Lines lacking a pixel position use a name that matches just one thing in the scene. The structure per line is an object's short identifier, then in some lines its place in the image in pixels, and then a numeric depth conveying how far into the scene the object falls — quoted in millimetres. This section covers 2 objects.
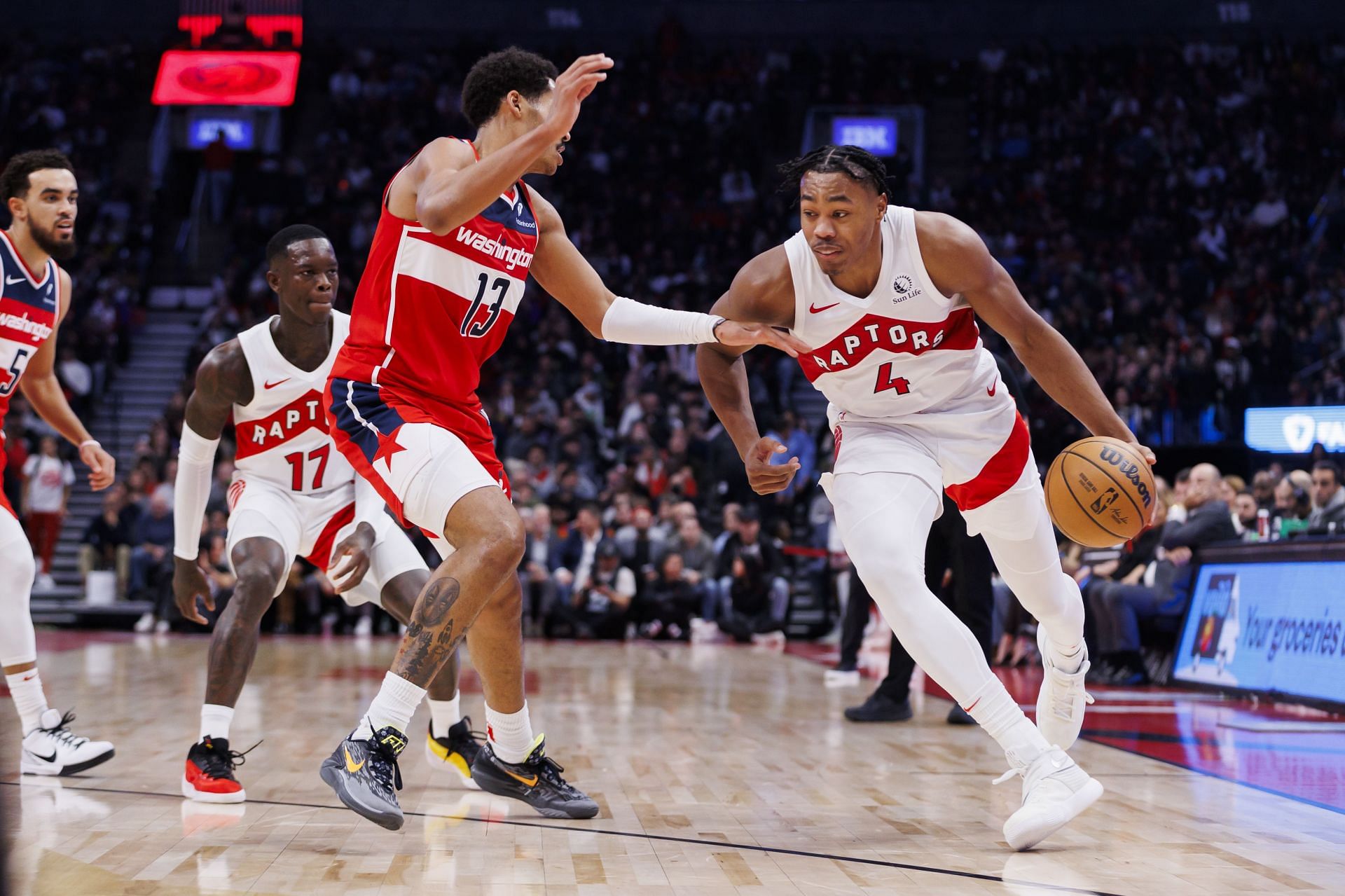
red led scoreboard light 22656
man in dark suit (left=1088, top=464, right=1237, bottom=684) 9133
